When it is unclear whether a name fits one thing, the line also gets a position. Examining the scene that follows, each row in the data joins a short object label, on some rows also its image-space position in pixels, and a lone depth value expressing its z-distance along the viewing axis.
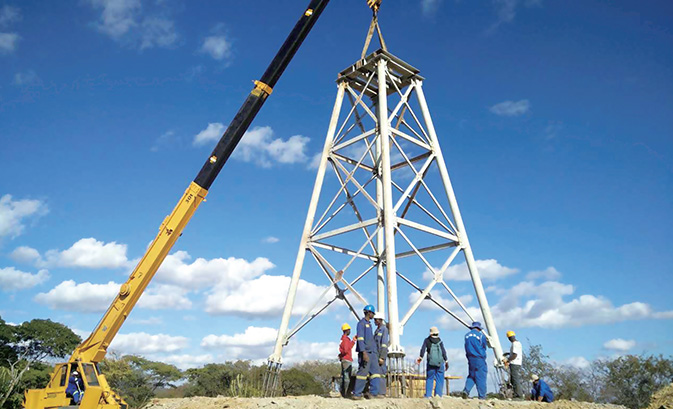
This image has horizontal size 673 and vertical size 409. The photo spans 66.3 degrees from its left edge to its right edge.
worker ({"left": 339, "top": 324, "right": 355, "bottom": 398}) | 9.69
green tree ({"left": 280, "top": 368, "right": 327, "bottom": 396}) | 31.54
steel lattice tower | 11.59
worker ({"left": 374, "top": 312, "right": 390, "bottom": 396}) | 9.51
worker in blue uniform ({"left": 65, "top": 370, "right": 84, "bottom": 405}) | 10.05
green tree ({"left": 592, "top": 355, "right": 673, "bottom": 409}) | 21.44
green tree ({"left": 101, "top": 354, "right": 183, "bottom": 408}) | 37.88
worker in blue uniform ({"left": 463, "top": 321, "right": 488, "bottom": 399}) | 9.80
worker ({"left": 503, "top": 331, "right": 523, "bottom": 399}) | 10.59
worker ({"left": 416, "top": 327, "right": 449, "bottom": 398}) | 9.92
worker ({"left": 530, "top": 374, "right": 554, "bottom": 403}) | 10.55
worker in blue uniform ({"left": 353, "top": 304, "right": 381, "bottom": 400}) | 9.21
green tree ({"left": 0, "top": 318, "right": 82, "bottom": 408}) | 32.66
